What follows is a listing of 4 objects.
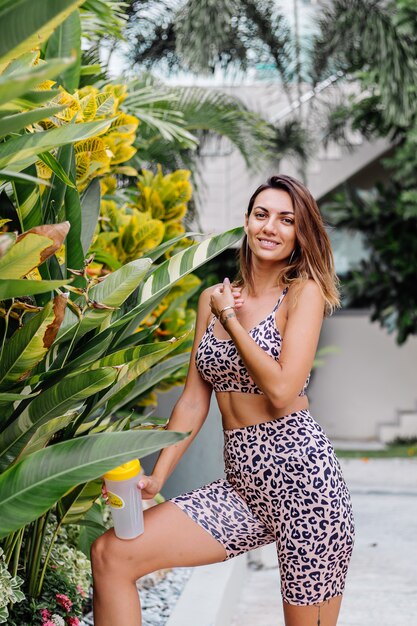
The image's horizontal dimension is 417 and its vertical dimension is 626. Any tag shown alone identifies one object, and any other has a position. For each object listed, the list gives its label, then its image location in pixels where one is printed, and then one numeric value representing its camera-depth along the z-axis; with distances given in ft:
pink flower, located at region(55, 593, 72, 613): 8.01
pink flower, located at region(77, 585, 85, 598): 9.15
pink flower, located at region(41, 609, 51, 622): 7.53
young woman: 7.04
